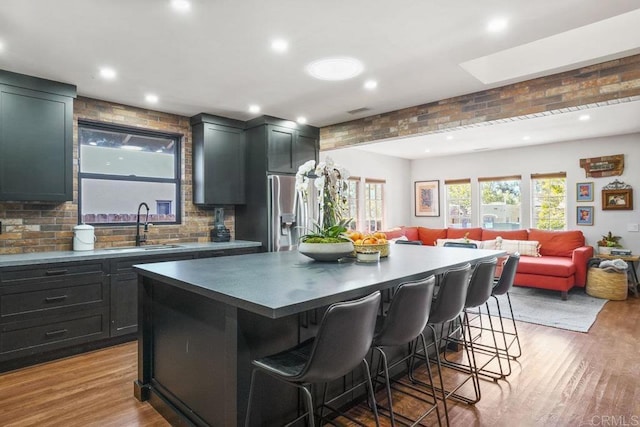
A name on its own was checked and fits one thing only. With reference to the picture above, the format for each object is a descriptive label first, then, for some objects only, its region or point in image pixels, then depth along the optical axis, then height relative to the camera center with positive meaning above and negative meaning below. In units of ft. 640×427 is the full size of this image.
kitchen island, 5.61 -1.94
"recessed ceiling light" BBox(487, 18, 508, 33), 8.00 +4.14
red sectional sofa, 17.66 -2.28
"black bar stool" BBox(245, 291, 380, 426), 4.72 -1.89
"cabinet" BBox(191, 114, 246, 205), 15.39 +2.20
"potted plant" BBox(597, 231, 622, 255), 19.45 -1.69
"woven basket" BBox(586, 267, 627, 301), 17.07 -3.45
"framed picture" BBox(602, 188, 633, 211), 19.52 +0.66
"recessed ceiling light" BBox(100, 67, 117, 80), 10.53 +4.06
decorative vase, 8.43 -0.89
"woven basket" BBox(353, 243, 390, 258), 8.73 -0.89
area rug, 13.82 -4.12
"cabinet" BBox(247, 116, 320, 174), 15.85 +3.08
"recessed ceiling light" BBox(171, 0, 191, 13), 7.21 +4.09
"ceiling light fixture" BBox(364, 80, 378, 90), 11.69 +4.10
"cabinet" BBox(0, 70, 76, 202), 10.63 +2.19
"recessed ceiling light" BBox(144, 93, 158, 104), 12.88 +4.06
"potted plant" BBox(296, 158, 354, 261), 8.50 -0.04
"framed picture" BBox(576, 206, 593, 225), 20.79 -0.21
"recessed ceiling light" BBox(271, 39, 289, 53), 8.86 +4.08
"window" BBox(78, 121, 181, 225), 13.50 +1.48
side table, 18.08 -2.85
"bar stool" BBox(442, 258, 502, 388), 8.16 -1.71
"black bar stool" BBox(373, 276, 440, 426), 5.83 -1.69
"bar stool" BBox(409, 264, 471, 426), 7.03 -1.67
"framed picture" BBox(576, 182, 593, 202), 20.80 +1.13
